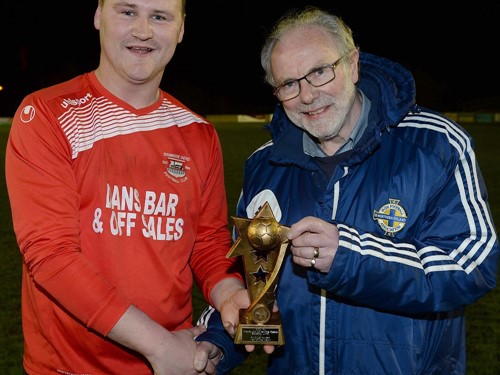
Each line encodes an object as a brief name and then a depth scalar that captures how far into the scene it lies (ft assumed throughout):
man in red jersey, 6.59
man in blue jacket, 6.50
